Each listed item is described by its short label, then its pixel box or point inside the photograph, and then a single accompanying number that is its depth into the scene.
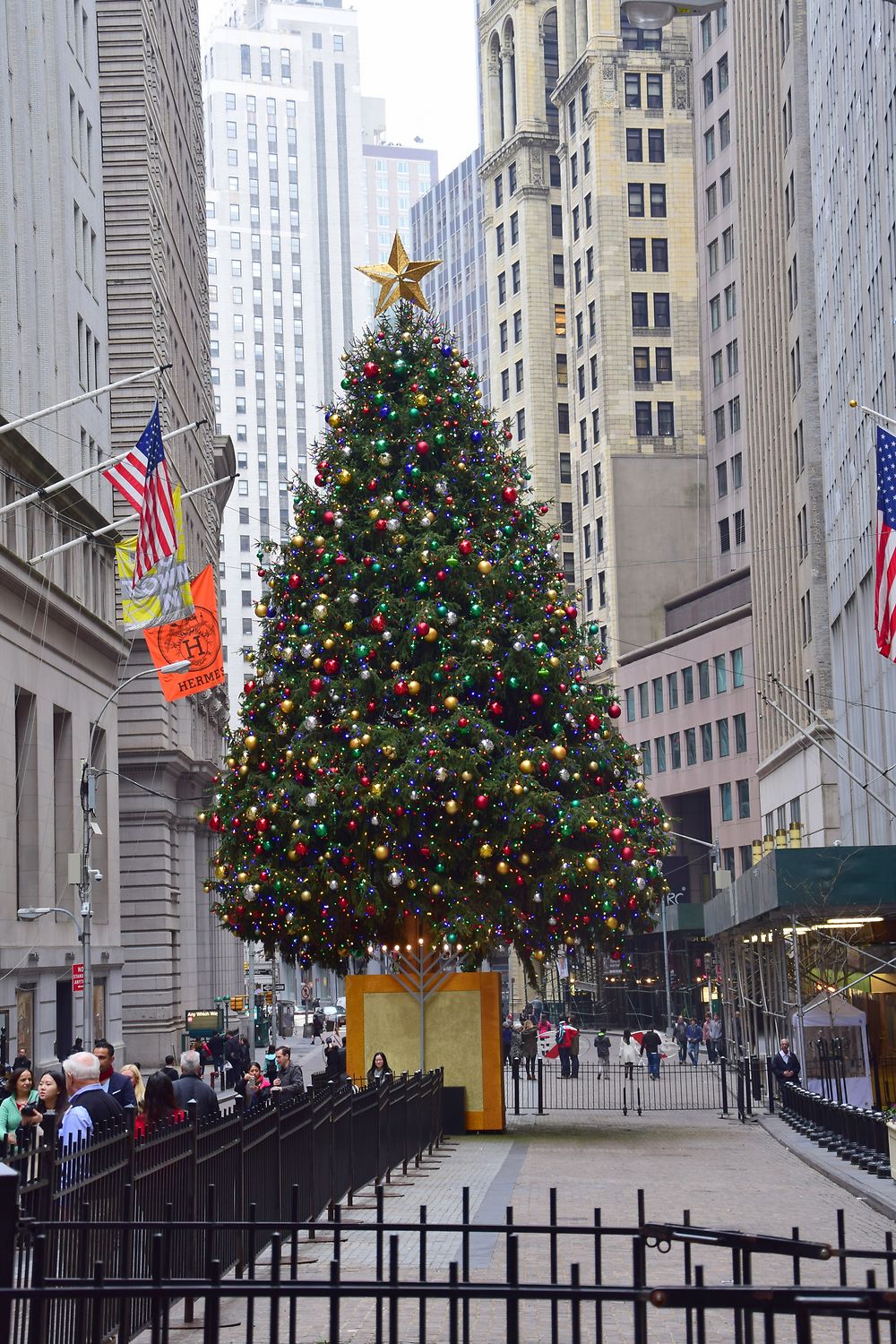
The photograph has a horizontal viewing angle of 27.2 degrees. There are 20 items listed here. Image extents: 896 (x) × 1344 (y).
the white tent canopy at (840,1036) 36.12
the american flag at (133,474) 28.88
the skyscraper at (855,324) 42.22
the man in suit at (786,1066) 37.47
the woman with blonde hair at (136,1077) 19.22
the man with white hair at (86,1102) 13.81
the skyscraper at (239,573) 192.62
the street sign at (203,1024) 59.16
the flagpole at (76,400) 26.19
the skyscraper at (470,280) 188.88
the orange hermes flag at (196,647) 35.65
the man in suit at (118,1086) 17.45
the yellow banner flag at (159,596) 29.09
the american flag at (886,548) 23.72
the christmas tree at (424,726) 30.67
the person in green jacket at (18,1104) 16.61
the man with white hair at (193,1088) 18.31
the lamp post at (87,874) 38.97
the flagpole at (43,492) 26.88
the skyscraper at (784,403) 63.44
